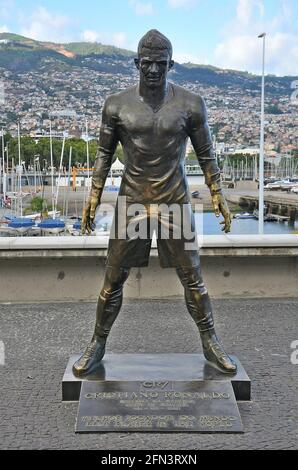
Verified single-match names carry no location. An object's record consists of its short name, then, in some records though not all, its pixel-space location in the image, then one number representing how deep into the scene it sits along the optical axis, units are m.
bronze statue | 4.80
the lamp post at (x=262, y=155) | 25.75
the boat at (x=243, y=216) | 42.16
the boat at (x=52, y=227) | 31.62
